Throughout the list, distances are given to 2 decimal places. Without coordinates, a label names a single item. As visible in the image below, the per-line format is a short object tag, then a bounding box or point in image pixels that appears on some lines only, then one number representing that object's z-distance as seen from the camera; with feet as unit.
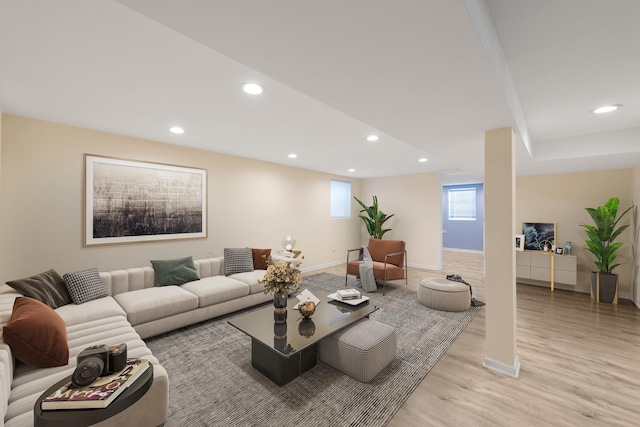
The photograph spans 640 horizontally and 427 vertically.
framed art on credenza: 15.38
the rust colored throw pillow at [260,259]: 13.79
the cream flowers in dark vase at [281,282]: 7.56
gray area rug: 5.64
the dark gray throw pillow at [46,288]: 7.43
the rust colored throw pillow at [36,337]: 4.85
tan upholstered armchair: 14.71
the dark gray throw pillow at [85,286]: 8.54
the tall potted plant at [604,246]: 12.52
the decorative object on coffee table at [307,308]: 7.91
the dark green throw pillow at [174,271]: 10.82
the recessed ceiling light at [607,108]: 7.64
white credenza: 14.07
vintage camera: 3.91
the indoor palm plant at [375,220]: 21.25
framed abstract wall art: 10.39
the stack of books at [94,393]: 3.53
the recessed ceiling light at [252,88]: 6.61
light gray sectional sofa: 4.55
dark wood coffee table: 6.65
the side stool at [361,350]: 6.80
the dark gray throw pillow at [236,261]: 12.78
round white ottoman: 11.69
